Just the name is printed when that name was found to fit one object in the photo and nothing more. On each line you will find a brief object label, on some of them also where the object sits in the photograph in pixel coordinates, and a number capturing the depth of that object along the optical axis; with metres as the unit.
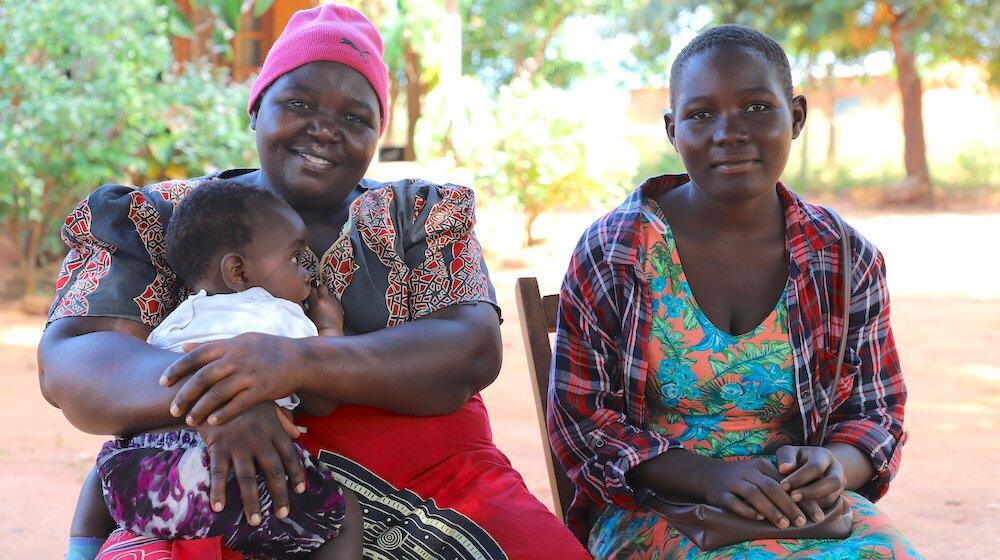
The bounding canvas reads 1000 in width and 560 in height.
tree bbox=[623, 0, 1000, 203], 19.20
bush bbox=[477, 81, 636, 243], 12.06
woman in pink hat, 2.00
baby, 1.97
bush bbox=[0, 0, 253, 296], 7.77
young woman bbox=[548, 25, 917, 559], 2.39
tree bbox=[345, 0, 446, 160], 10.74
